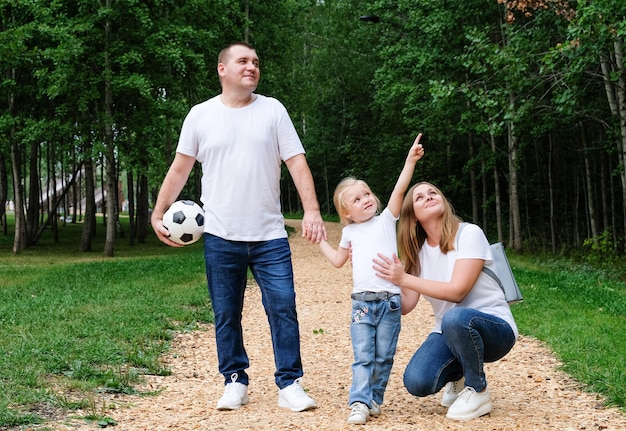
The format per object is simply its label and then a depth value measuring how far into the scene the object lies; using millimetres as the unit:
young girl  4594
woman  4570
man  4762
